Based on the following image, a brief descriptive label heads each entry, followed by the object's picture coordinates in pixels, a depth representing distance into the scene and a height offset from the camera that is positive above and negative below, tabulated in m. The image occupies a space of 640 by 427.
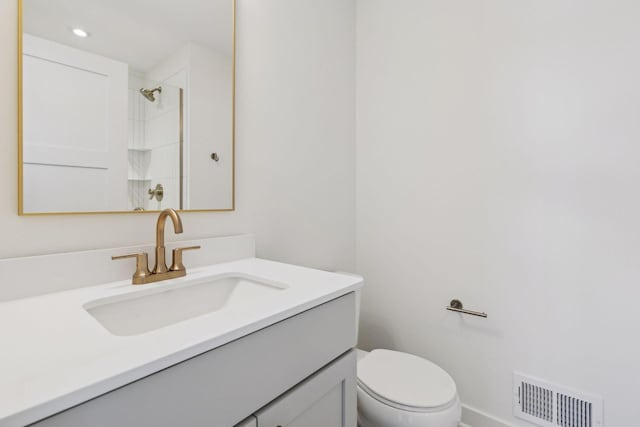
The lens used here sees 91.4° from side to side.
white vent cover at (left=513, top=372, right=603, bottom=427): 1.20 -0.78
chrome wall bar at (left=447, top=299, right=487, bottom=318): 1.43 -0.46
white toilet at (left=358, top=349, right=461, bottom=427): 1.02 -0.64
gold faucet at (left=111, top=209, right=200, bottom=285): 0.86 -0.16
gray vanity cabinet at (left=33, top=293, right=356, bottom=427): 0.43 -0.31
